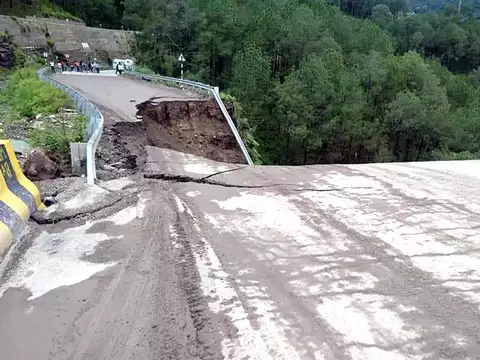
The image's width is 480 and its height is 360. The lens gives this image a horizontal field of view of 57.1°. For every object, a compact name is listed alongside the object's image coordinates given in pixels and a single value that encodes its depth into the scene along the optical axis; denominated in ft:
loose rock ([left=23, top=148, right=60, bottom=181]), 30.07
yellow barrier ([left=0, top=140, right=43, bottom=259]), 20.30
